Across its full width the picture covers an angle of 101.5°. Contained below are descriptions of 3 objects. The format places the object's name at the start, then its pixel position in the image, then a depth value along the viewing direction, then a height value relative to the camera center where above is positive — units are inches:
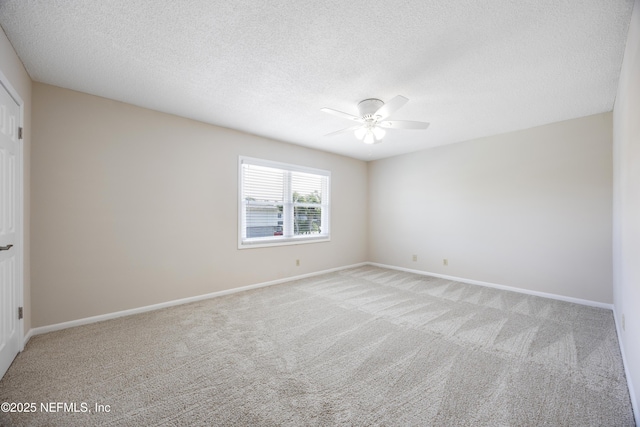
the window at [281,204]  167.6 +7.7
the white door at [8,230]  76.7 -5.5
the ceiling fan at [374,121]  104.9 +41.8
